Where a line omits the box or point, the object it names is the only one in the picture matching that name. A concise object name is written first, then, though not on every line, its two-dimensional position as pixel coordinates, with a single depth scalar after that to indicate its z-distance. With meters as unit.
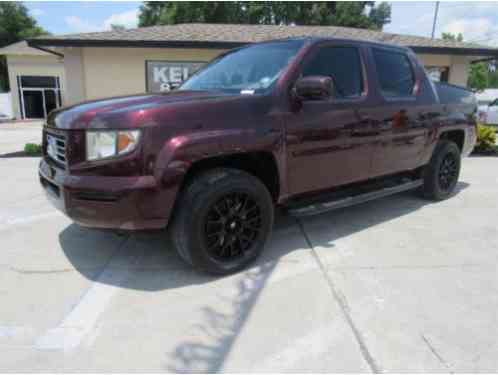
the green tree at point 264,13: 29.78
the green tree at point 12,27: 34.62
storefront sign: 11.00
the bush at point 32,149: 9.09
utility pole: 30.17
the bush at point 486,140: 9.47
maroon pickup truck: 2.57
